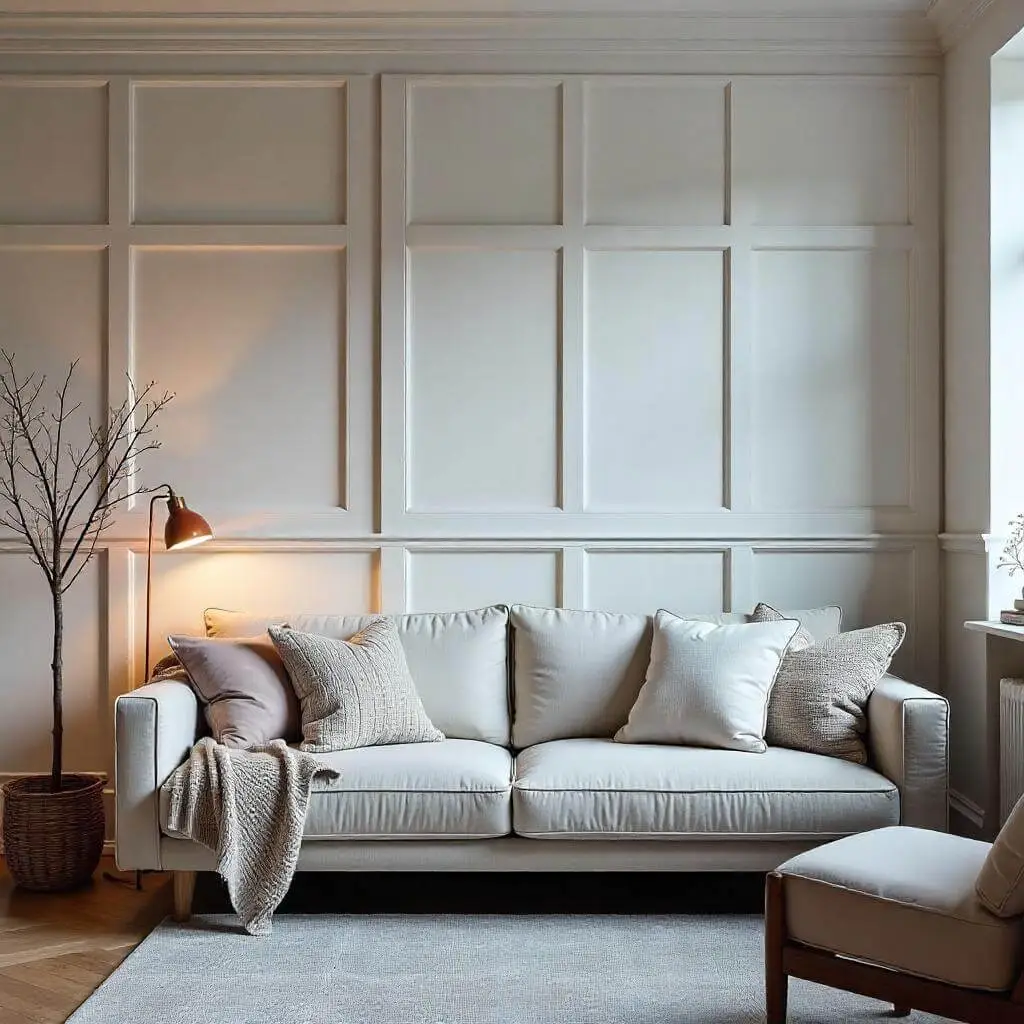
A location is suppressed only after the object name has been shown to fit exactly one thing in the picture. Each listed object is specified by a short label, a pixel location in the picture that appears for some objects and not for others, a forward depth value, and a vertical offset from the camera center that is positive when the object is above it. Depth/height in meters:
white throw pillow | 3.26 -0.54
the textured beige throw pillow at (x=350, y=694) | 3.24 -0.56
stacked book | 3.35 -0.34
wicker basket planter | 3.36 -1.02
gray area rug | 2.52 -1.16
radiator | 3.25 -0.71
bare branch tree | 3.94 +0.18
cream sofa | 3.03 -0.82
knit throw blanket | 2.97 -0.85
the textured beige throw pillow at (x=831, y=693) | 3.24 -0.56
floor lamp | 3.55 -0.07
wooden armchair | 2.08 -0.83
